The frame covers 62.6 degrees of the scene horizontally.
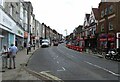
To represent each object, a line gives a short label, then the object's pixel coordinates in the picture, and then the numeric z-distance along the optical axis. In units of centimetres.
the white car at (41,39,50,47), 3043
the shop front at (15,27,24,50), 1706
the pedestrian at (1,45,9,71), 694
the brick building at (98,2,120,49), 1677
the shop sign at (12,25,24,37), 1542
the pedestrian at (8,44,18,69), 692
